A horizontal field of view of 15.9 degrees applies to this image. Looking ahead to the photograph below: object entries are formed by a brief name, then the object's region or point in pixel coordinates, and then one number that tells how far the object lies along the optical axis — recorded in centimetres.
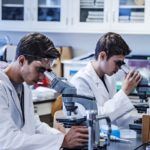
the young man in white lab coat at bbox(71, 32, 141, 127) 308
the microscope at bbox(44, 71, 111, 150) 222
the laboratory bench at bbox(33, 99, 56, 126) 484
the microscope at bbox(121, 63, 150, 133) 289
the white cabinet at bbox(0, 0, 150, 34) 531
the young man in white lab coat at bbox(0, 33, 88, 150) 229
